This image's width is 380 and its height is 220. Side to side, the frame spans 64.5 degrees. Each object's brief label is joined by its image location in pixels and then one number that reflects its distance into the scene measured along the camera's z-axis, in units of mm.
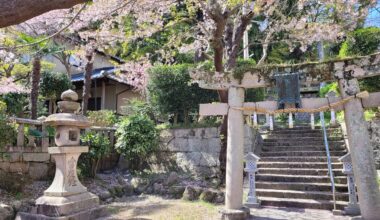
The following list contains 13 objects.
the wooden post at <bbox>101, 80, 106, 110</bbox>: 18906
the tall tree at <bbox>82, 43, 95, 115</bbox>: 11665
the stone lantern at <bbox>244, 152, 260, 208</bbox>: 8008
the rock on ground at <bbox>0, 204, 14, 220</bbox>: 6589
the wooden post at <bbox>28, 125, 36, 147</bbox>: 8844
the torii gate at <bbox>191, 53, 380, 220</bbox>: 5816
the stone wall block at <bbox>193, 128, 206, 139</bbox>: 10918
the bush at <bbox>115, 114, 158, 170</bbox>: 10484
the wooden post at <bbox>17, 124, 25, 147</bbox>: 8469
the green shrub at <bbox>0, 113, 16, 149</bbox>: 7448
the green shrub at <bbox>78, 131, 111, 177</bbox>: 9898
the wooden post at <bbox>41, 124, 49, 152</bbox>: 9127
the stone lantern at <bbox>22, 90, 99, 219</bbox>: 6371
